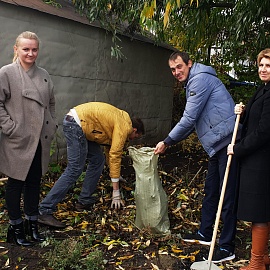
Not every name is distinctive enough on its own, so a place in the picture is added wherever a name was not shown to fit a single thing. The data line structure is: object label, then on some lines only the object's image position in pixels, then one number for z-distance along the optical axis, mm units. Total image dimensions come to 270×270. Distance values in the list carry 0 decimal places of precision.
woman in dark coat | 2269
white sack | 2974
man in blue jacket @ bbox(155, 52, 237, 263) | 2680
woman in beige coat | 2587
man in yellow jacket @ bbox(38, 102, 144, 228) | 3179
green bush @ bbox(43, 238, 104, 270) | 2512
